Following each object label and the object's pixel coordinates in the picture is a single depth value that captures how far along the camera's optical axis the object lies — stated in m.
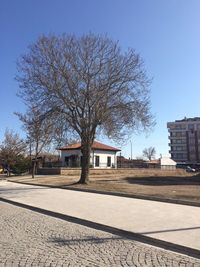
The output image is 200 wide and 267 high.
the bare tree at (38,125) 17.37
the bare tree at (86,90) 17.20
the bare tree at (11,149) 32.94
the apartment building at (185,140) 95.14
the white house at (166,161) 51.80
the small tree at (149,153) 92.26
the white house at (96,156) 34.37
